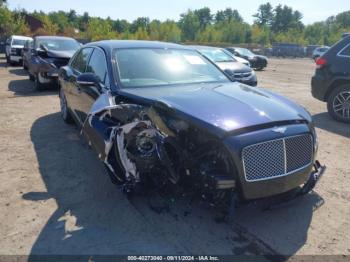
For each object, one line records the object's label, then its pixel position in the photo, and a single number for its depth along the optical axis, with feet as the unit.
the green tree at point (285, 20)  361.24
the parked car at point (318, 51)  135.17
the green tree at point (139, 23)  289.49
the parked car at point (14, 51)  67.26
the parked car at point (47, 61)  36.78
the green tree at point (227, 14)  396.57
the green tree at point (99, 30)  183.95
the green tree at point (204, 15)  374.12
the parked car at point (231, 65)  36.20
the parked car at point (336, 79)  25.03
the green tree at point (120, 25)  305.53
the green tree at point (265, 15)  377.09
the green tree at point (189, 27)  281.54
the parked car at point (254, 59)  75.41
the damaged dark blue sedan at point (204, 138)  10.55
